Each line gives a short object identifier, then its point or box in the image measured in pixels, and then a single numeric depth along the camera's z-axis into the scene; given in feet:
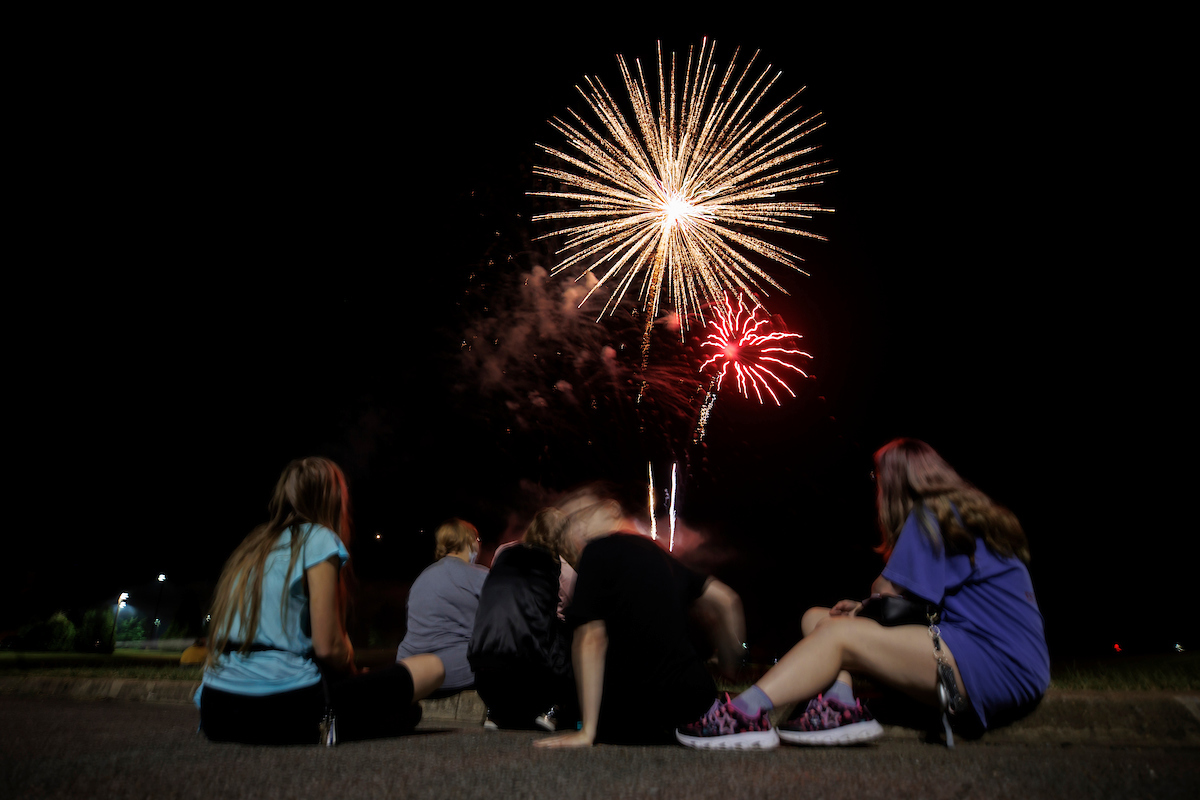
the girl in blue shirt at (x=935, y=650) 9.48
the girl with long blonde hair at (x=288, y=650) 9.54
